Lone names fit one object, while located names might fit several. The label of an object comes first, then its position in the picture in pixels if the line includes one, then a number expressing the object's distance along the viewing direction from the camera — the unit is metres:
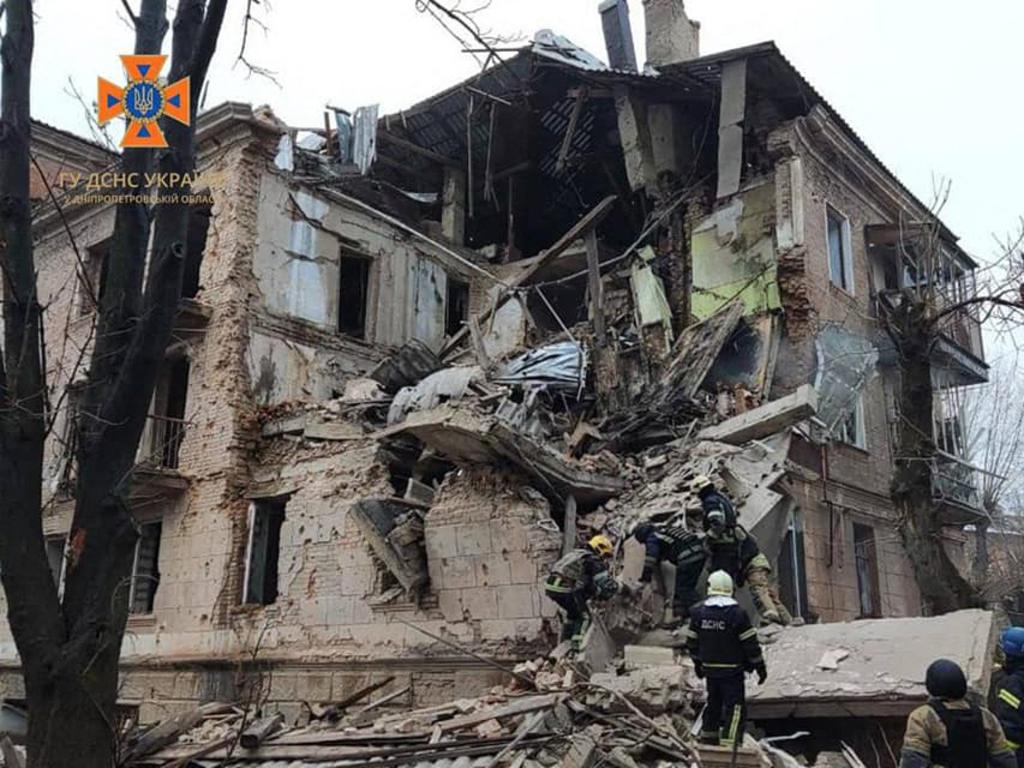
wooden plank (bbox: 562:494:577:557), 10.52
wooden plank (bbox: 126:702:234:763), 6.34
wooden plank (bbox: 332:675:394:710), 10.75
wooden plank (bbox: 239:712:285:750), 7.96
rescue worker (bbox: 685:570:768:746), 6.71
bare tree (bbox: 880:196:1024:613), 11.23
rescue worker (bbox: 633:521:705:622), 9.32
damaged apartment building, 11.27
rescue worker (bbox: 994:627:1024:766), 6.05
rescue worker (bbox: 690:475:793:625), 9.15
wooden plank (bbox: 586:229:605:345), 14.83
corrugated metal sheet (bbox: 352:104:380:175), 17.27
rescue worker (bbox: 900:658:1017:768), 5.33
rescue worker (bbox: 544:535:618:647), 9.03
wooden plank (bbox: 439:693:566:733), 7.32
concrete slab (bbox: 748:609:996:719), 7.68
